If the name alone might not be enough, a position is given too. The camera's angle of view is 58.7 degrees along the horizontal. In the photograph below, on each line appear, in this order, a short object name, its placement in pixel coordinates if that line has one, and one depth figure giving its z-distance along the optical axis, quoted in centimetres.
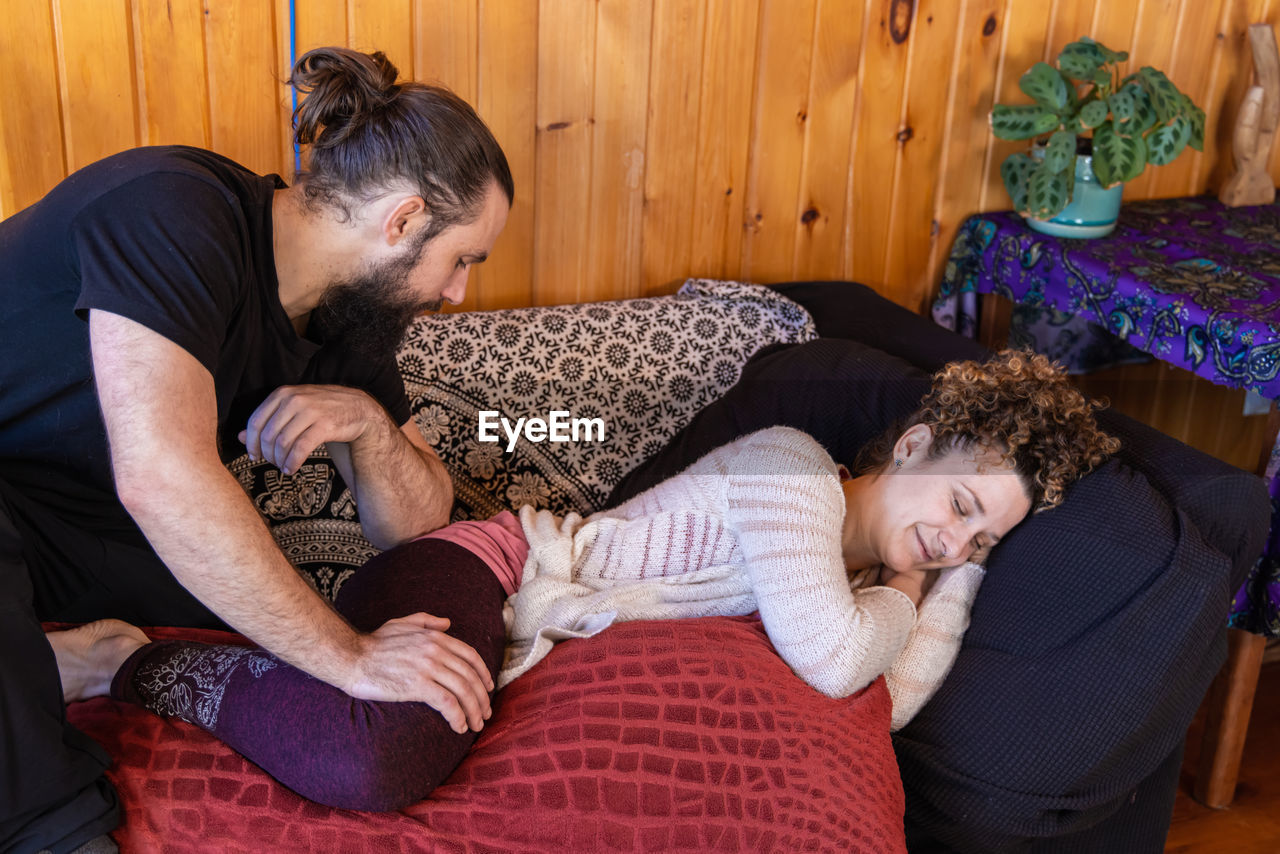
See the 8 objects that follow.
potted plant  215
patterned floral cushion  172
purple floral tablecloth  186
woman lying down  129
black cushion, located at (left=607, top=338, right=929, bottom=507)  180
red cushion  115
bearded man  113
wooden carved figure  247
